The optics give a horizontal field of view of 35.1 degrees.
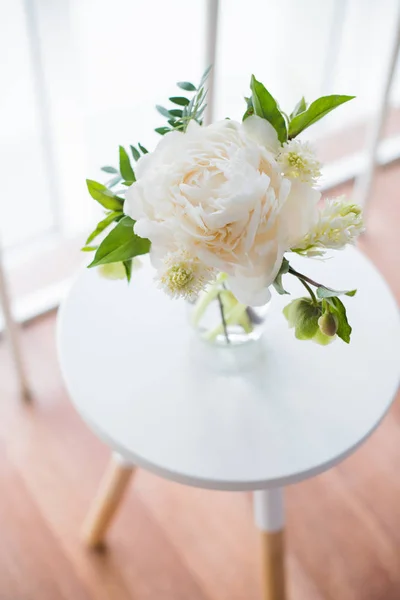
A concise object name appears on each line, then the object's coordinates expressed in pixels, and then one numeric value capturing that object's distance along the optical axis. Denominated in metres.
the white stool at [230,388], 0.72
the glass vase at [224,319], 0.76
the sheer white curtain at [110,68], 1.23
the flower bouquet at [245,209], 0.52
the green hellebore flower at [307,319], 0.59
